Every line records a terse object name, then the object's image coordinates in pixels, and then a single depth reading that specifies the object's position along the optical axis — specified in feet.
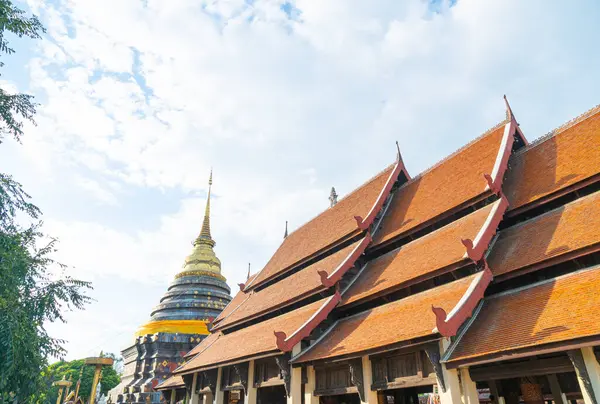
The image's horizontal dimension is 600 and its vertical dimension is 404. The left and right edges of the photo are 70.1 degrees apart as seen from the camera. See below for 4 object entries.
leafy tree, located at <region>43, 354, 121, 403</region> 143.82
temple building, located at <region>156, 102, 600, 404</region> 25.54
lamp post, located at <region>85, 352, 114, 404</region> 42.60
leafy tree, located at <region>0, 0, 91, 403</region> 27.25
